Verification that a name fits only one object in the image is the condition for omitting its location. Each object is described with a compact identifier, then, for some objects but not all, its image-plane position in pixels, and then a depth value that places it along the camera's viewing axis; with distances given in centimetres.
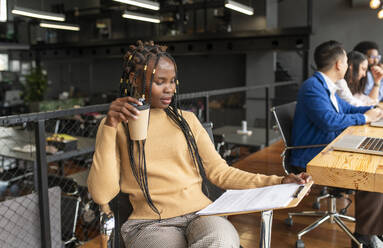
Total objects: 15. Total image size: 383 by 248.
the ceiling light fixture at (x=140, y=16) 742
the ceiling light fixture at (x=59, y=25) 839
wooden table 125
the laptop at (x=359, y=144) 151
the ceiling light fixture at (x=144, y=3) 610
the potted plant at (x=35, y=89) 823
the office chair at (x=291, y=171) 228
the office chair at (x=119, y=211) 139
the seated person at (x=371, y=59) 317
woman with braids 121
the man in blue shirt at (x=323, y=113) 215
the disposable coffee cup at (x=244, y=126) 498
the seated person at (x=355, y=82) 272
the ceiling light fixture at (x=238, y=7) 664
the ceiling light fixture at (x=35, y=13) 616
